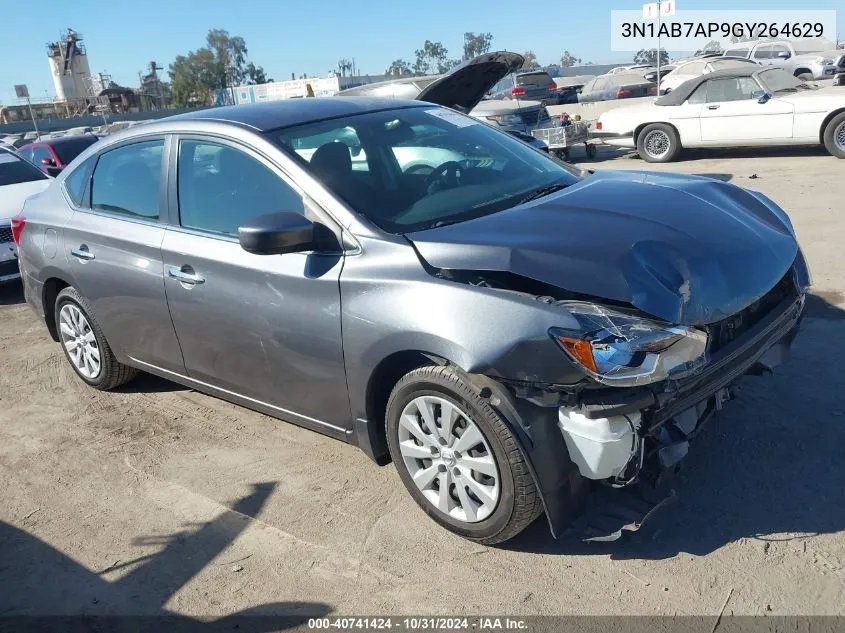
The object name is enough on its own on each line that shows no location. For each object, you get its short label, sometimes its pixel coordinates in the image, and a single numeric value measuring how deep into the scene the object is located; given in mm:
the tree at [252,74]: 109125
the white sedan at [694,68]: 23391
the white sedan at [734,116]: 11375
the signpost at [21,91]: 31312
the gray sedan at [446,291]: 2785
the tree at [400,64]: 110700
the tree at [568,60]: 123962
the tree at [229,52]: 103000
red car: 13262
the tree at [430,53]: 113762
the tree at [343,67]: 95069
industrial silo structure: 73188
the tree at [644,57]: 98712
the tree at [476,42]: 114319
